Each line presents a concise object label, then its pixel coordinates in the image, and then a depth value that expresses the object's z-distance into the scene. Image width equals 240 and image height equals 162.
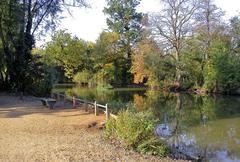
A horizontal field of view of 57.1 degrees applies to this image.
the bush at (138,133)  6.16
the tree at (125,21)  32.15
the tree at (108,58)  29.80
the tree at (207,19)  23.03
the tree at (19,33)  15.47
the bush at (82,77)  30.73
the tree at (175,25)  24.16
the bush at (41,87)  15.44
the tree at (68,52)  32.00
